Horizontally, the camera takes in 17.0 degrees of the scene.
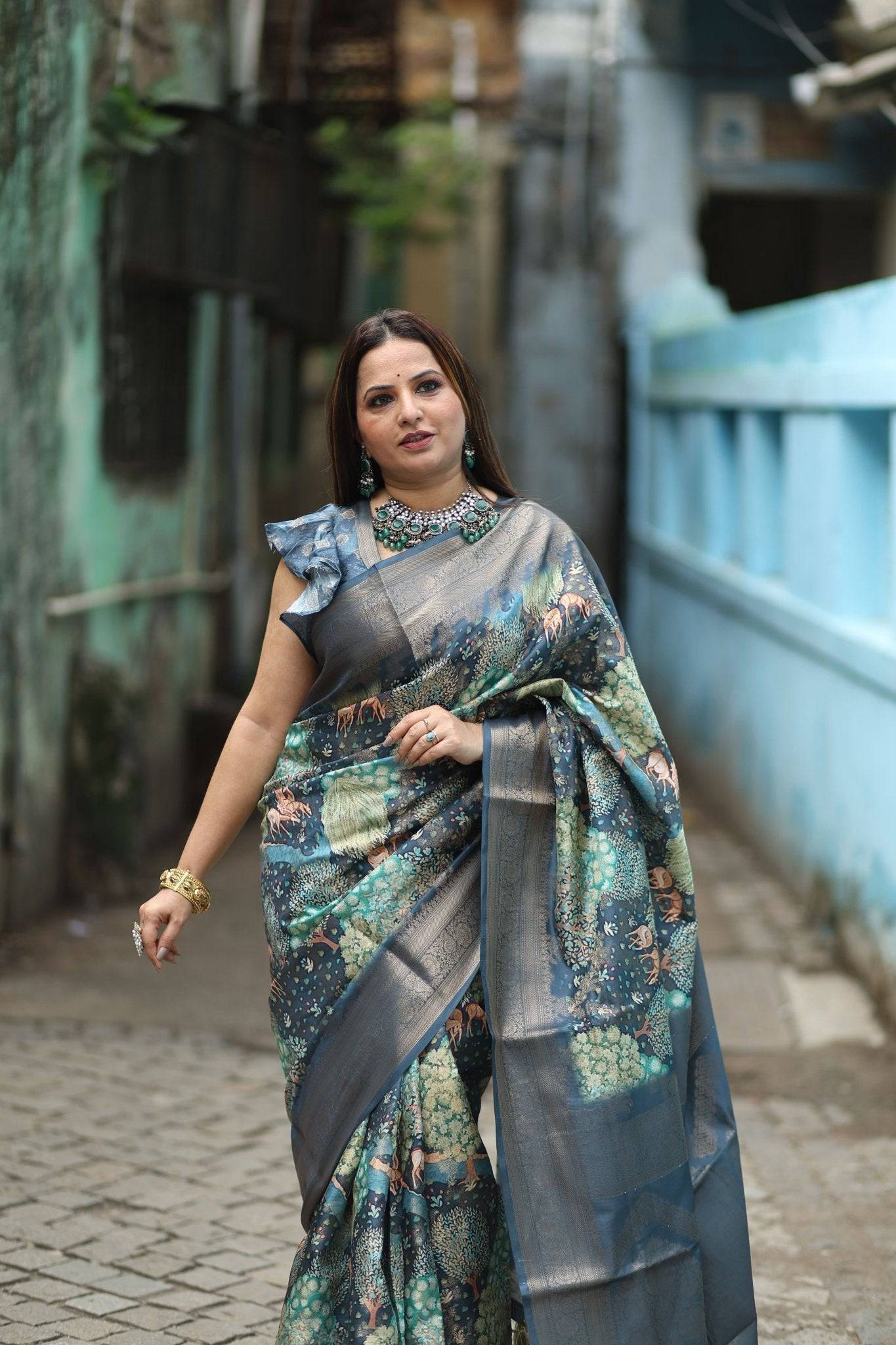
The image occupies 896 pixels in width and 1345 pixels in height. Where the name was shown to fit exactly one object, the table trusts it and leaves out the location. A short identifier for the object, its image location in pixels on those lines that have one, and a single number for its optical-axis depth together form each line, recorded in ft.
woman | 15.12
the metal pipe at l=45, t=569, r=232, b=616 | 36.94
